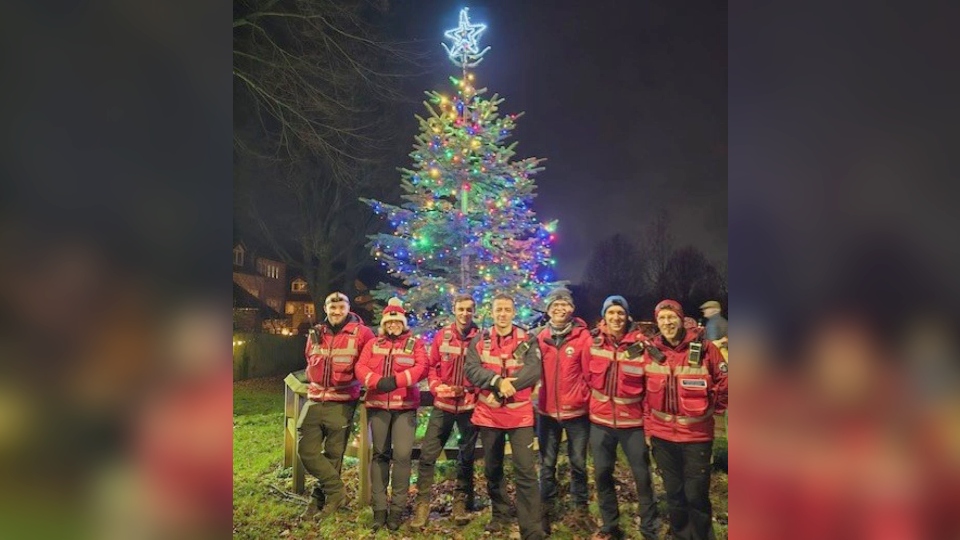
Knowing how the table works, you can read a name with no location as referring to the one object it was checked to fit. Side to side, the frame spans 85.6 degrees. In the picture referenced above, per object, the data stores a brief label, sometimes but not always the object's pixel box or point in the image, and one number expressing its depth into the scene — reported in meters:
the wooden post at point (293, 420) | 4.56
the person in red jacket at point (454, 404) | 4.18
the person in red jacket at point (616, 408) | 3.74
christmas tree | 5.54
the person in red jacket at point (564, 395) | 3.97
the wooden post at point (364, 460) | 4.31
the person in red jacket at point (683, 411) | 3.53
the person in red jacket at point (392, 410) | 4.09
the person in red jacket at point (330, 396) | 4.21
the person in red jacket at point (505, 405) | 3.80
